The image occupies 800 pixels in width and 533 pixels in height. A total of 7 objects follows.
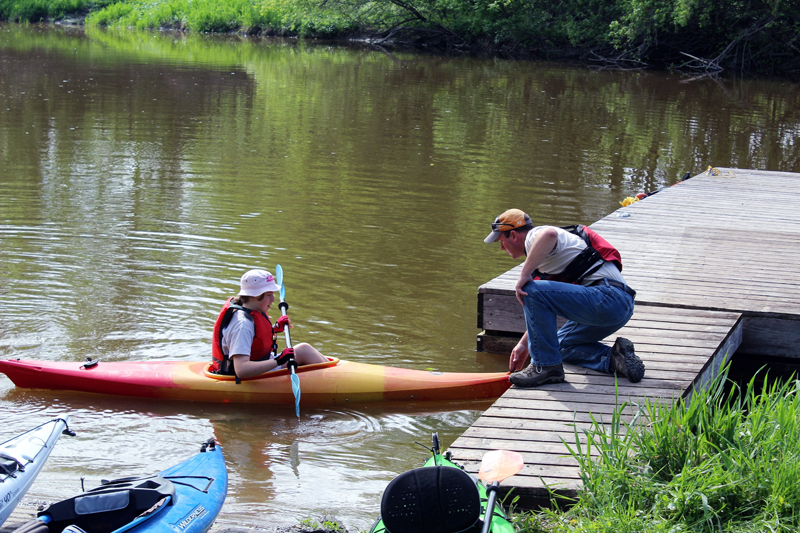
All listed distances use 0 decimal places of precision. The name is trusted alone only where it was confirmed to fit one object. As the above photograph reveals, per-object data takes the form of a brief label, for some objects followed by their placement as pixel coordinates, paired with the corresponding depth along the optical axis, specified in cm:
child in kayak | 941
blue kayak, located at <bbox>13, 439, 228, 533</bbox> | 571
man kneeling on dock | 820
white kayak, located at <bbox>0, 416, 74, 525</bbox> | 655
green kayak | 549
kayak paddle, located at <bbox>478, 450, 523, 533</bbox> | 587
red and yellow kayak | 986
